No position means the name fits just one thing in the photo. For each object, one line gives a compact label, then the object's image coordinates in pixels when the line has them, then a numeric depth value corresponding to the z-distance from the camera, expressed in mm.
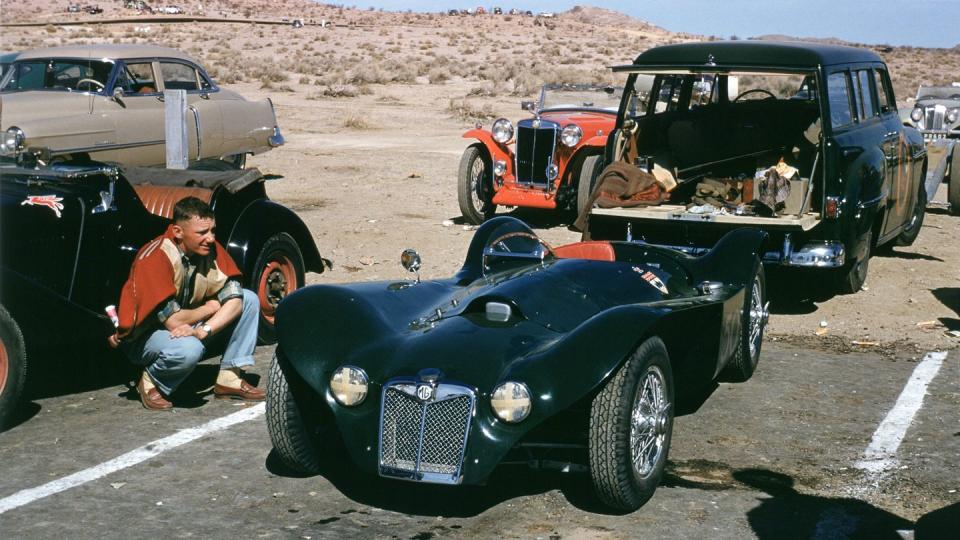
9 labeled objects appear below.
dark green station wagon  8945
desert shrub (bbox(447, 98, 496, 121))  28469
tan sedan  12945
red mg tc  13203
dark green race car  4664
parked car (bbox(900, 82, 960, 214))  13602
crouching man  6191
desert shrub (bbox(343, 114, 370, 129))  25000
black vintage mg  6227
